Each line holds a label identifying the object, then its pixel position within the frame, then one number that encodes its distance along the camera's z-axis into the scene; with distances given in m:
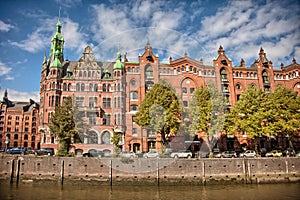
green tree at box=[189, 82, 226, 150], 44.34
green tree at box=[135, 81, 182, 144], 41.28
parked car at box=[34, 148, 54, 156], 47.06
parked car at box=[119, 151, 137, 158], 43.06
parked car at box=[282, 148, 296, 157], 48.98
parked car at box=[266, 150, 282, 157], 48.73
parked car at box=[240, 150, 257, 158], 47.56
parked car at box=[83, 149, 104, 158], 45.91
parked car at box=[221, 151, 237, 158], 47.31
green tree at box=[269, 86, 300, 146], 48.47
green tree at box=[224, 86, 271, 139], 47.81
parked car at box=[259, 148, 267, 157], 52.76
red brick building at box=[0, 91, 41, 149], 103.39
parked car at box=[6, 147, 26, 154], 46.72
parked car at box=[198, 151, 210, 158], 46.60
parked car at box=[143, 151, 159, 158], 44.75
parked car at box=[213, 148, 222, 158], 53.79
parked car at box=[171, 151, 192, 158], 45.24
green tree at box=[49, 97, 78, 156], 44.03
